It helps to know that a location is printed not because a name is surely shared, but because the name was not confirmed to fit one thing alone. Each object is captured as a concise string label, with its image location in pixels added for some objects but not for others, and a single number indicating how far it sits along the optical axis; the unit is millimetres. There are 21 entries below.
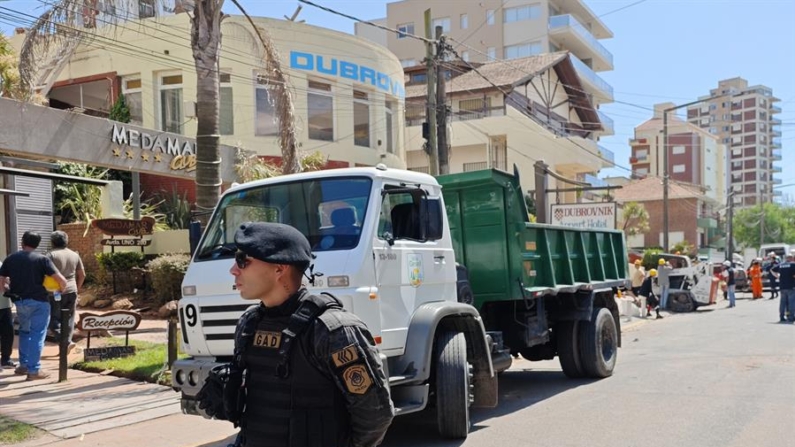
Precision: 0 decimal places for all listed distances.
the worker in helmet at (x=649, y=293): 20069
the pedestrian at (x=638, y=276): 21022
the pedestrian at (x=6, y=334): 9266
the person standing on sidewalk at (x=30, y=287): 8594
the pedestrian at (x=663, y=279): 21891
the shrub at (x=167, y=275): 15872
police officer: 2574
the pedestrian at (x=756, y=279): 28156
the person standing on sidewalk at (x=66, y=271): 9984
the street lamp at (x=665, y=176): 32875
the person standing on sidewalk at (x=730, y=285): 23844
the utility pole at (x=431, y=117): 17031
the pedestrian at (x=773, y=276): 24906
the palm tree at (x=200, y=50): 10312
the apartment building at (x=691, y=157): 92000
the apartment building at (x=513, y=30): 51031
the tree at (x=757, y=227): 89875
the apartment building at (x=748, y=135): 133125
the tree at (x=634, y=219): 52188
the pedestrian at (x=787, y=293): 17031
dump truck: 5703
